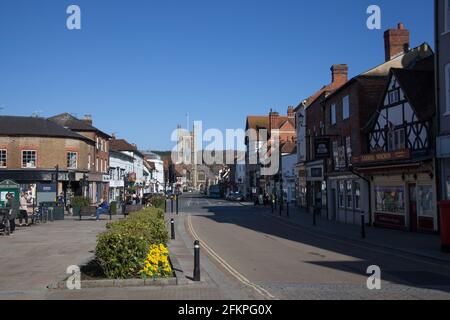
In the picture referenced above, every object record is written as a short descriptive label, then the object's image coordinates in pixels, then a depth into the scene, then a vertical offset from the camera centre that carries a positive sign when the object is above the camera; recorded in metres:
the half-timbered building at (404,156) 24.11 +1.43
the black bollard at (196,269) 11.64 -1.85
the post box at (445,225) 16.67 -1.33
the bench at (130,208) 38.25 -1.49
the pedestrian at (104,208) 40.73 -1.58
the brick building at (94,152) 59.50 +4.44
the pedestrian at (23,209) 30.48 -1.23
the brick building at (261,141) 80.12 +7.74
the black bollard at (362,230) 22.86 -1.98
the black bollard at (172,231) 23.10 -1.98
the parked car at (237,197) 83.19 -1.66
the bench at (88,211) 38.81 -1.71
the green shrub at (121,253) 11.29 -1.42
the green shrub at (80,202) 41.28 -1.10
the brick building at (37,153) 51.12 +3.60
